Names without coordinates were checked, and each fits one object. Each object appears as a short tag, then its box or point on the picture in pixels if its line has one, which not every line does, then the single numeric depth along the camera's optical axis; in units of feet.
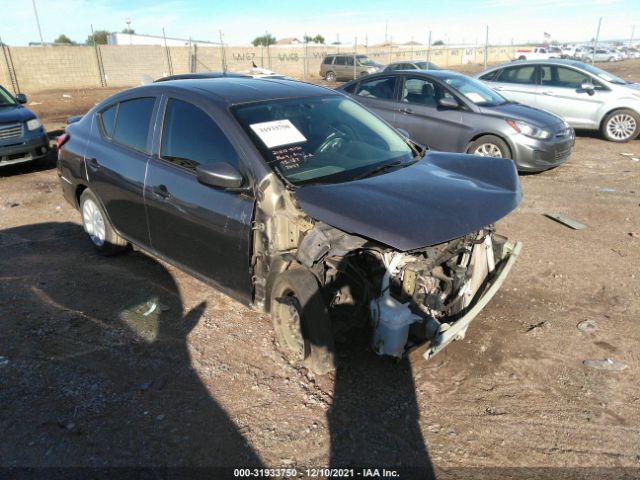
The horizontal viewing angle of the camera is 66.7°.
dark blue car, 26.58
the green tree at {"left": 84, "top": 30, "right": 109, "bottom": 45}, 193.43
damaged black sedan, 9.55
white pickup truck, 113.13
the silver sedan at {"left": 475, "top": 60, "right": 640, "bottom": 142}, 33.37
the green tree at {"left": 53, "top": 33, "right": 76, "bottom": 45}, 225.00
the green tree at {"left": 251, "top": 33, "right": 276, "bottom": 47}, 251.52
